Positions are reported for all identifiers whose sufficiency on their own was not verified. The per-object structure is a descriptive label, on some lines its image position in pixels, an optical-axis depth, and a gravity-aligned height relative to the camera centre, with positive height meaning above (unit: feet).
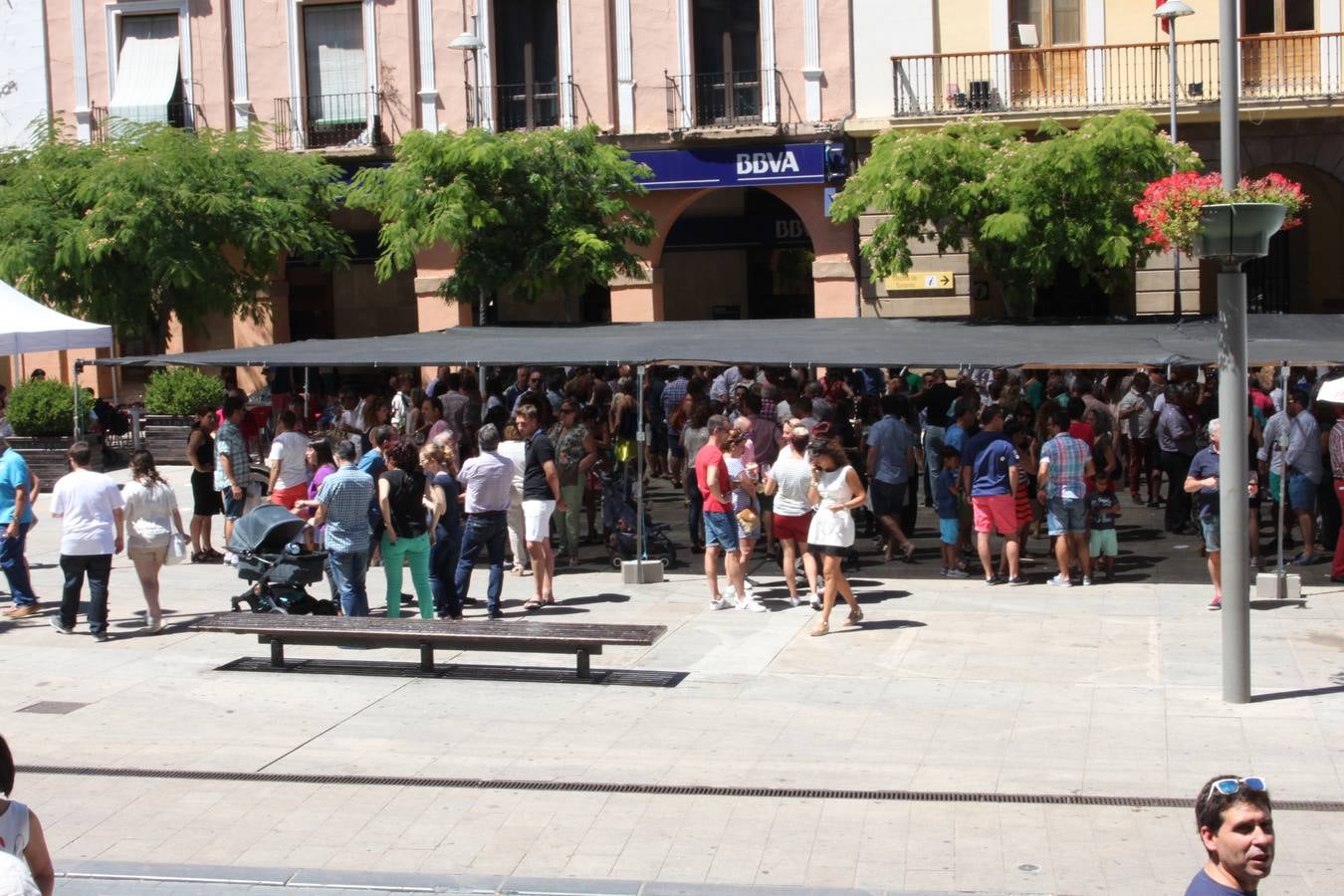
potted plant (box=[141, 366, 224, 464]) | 78.64 -2.68
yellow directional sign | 86.74 +2.71
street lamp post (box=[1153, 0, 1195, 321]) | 70.44 +13.59
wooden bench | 34.68 -6.33
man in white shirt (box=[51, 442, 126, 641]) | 39.70 -4.15
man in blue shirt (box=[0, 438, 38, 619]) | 42.83 -4.33
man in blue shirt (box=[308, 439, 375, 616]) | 38.65 -4.26
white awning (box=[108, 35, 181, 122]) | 94.84 +16.42
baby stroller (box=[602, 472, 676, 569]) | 50.57 -5.96
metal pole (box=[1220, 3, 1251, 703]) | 32.32 -2.93
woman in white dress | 39.70 -4.47
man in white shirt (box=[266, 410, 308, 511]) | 49.70 -3.55
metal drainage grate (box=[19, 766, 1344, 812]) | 26.32 -7.72
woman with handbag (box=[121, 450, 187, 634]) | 40.34 -4.13
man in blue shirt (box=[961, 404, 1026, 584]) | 45.37 -4.45
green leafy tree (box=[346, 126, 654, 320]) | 76.48 +6.70
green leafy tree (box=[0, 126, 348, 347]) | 81.61 +6.97
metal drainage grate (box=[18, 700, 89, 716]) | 33.50 -7.35
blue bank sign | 87.36 +9.35
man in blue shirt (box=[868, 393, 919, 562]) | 49.88 -4.20
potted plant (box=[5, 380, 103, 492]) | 74.90 -2.83
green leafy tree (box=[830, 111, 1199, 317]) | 66.54 +5.74
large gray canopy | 48.34 -0.33
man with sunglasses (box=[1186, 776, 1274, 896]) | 13.44 -4.35
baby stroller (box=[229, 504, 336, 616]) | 39.93 -5.30
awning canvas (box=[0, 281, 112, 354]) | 55.57 +1.05
